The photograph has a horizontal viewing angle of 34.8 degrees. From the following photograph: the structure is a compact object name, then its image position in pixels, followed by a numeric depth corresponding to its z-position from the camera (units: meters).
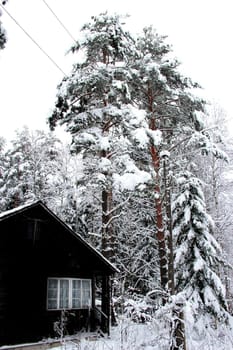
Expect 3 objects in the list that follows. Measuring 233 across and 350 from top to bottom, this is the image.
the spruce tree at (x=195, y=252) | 14.62
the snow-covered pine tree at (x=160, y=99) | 15.71
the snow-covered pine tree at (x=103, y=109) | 15.60
